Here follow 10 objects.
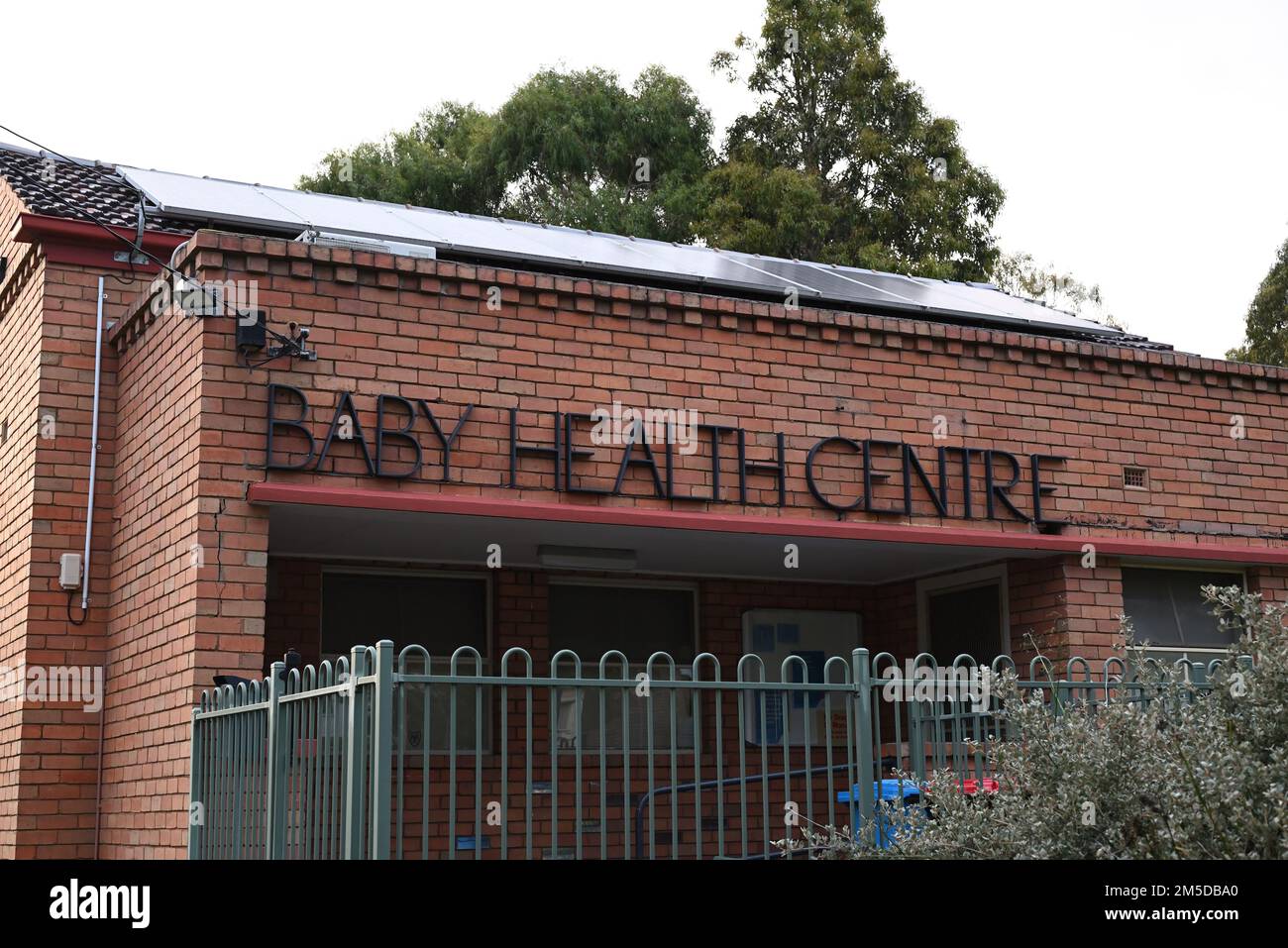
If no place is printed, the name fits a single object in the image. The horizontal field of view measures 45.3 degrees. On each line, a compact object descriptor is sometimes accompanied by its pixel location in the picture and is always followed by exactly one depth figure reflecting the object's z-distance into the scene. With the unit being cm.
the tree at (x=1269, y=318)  3678
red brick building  927
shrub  539
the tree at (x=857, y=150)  2827
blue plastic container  691
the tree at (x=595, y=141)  3109
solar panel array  1161
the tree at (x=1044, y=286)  3569
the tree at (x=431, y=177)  3219
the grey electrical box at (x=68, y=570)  1009
